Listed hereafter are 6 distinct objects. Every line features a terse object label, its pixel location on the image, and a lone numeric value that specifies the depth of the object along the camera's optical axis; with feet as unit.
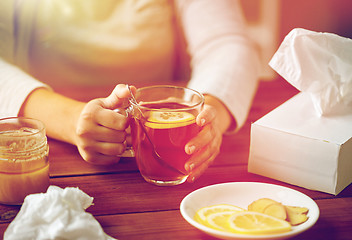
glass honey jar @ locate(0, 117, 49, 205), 2.69
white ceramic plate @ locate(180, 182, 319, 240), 2.66
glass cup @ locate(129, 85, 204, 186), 2.77
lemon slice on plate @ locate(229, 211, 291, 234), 2.48
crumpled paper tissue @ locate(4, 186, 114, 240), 2.46
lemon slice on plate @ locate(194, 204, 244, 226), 2.58
